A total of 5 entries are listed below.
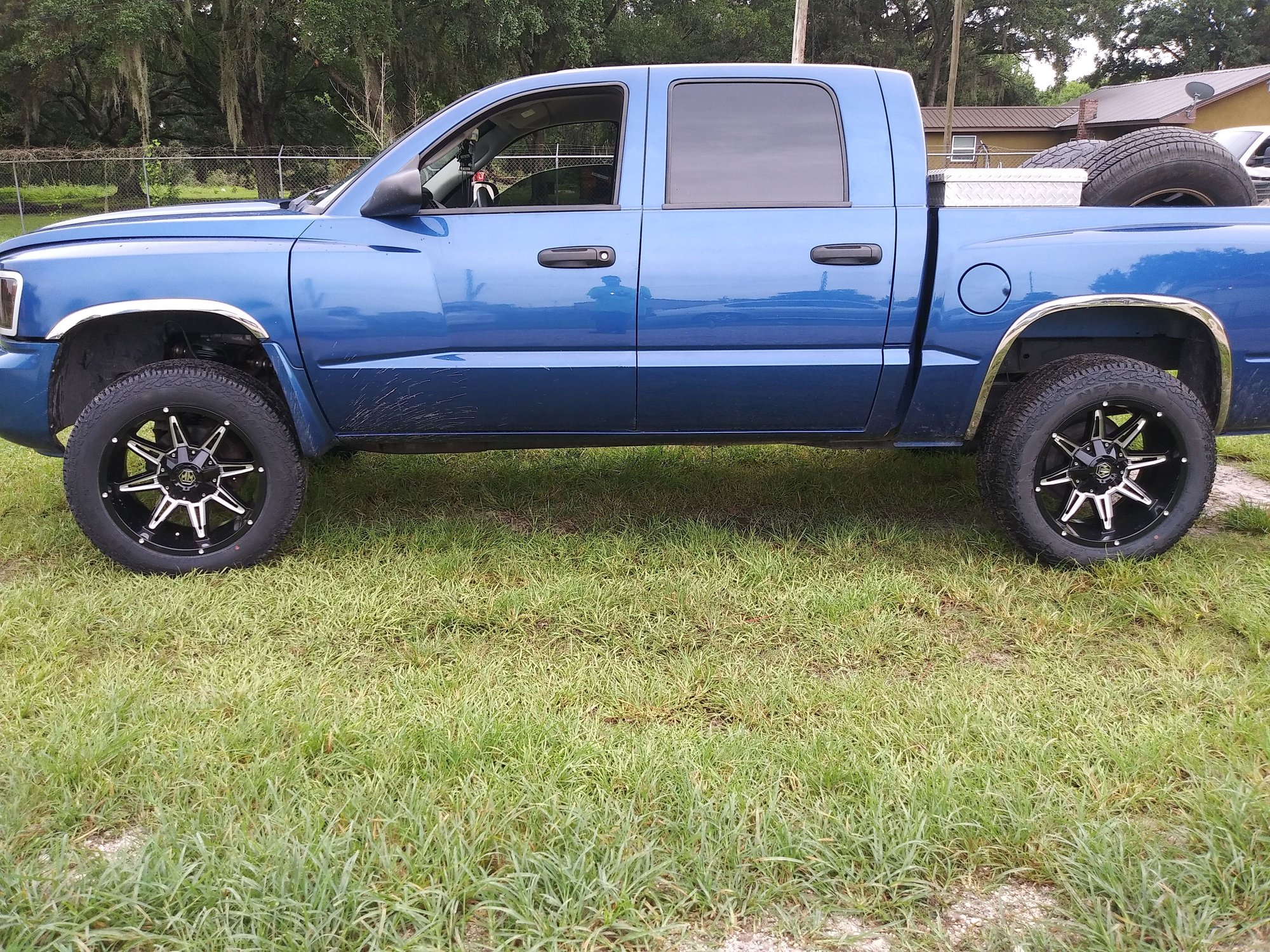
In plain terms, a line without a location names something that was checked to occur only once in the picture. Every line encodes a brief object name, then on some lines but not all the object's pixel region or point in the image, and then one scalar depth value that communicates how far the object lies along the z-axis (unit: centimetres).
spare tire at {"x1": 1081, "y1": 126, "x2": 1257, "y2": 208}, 378
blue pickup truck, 346
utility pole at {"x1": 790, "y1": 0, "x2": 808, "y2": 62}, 1673
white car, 1272
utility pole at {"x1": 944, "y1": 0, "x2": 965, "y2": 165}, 2791
